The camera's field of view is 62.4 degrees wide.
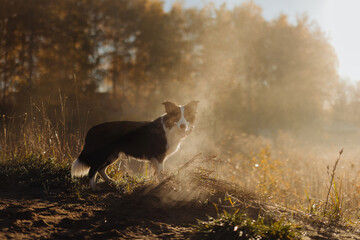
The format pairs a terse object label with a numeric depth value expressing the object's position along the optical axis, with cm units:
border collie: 465
